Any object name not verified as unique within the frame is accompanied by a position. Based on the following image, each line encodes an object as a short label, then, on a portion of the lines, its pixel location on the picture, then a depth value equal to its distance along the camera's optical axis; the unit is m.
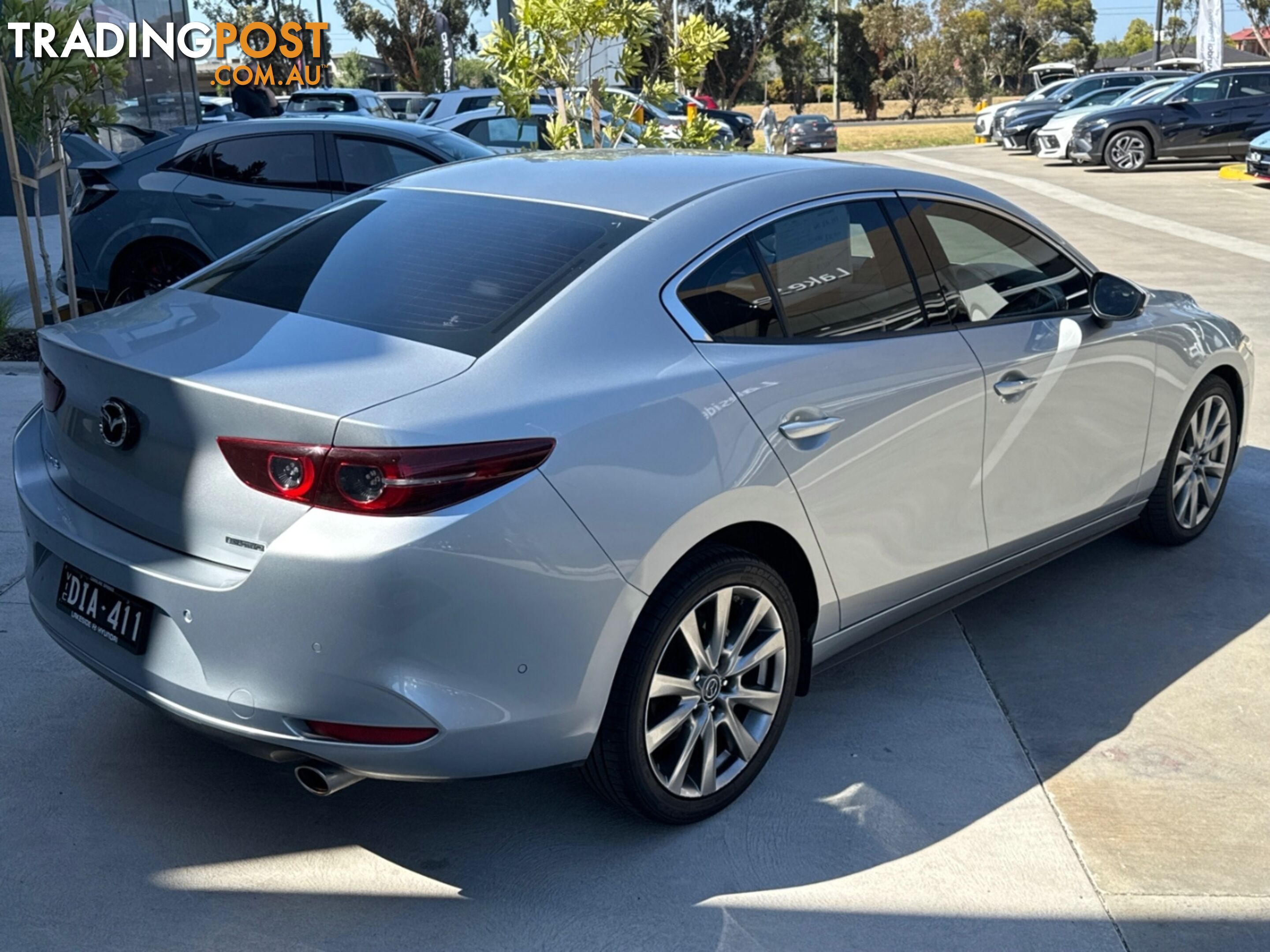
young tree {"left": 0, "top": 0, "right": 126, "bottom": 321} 8.23
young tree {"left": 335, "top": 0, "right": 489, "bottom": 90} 52.75
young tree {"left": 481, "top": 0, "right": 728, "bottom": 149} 9.24
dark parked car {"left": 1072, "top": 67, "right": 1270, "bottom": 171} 24.19
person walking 33.41
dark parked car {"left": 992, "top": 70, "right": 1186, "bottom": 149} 31.19
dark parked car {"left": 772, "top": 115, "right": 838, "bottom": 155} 37.03
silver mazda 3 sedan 2.65
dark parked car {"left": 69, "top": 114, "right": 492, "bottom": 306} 8.81
